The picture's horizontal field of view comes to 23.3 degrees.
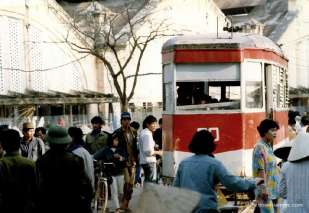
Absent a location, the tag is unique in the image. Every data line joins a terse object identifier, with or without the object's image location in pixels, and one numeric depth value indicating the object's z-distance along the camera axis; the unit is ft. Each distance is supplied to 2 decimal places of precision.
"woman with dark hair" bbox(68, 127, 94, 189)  33.45
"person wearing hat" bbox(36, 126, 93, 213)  22.99
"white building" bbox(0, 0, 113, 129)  91.71
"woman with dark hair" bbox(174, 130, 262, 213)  22.86
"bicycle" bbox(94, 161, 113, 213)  43.32
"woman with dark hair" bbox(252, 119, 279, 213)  29.19
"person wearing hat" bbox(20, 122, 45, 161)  40.52
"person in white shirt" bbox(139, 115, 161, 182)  45.73
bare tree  103.55
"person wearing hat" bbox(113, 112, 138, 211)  42.11
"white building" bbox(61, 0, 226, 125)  112.26
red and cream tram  42.37
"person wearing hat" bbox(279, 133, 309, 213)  21.36
